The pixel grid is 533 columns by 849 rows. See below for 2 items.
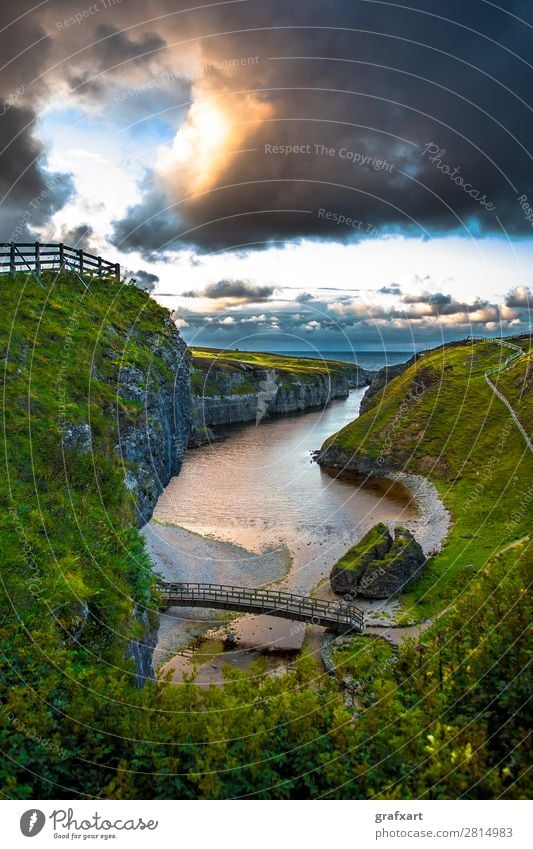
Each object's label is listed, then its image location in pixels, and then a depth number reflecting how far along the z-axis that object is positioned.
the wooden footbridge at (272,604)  41.78
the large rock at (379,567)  47.84
